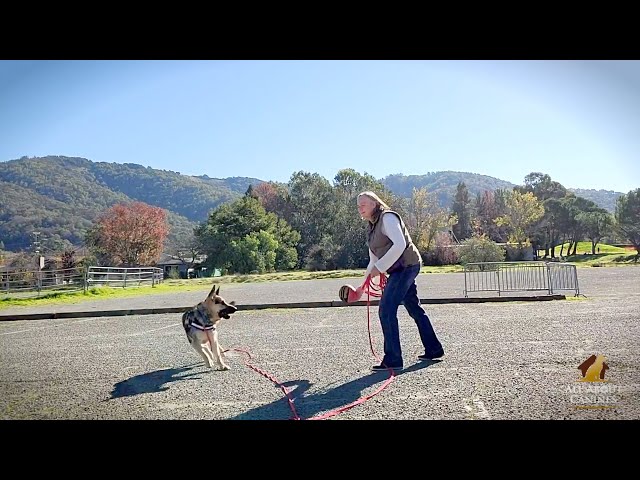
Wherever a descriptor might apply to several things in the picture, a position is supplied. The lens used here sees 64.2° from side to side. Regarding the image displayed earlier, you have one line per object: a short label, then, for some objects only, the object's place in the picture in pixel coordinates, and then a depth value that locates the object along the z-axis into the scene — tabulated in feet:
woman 10.66
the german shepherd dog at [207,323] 12.05
